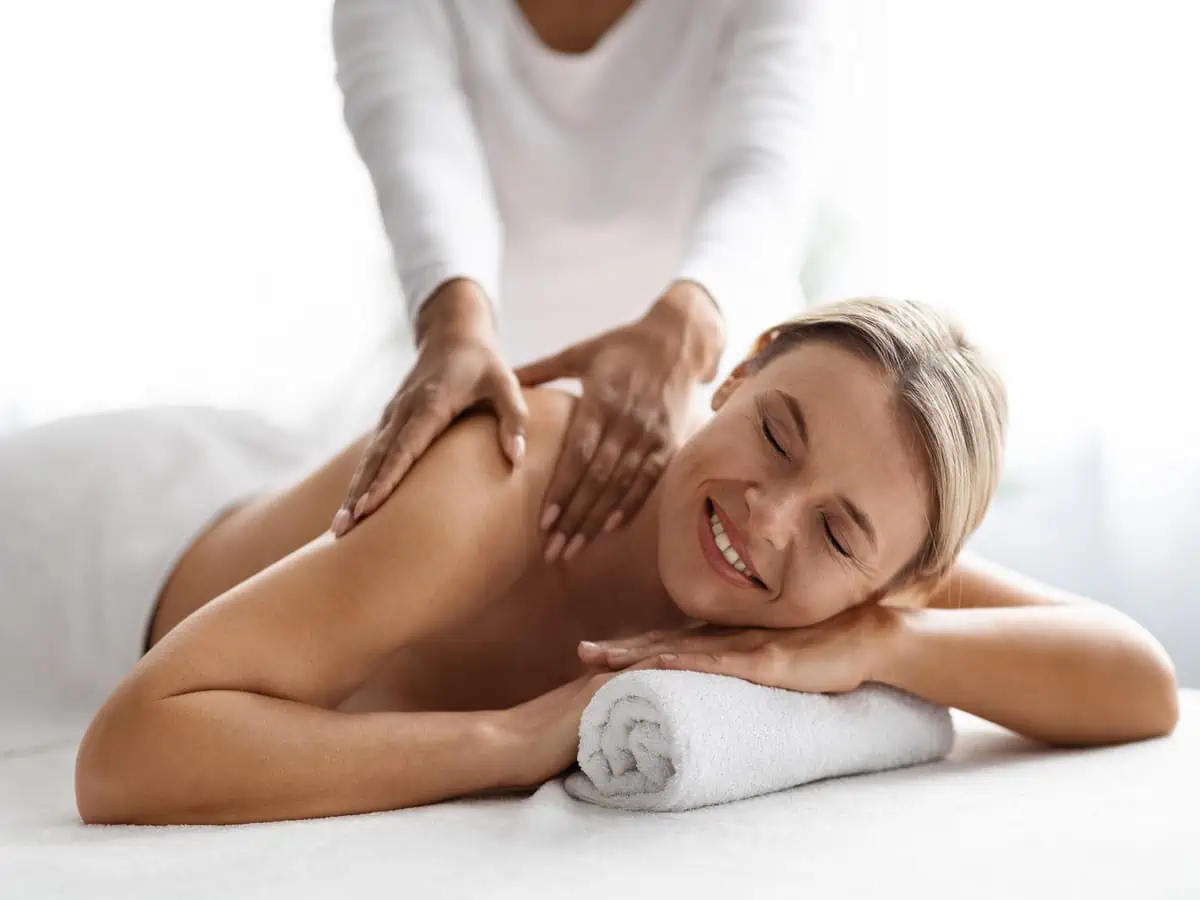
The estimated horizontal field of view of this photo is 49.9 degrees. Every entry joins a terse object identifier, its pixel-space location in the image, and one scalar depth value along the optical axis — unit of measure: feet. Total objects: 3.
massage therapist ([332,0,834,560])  4.89
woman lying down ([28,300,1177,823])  3.86
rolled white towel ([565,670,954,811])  3.74
